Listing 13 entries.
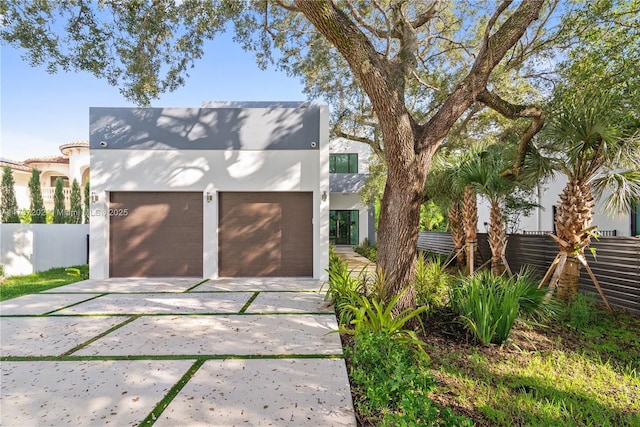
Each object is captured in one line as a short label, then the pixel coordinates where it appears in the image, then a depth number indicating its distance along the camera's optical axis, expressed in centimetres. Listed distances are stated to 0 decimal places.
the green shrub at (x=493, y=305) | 401
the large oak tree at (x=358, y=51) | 457
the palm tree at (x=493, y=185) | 700
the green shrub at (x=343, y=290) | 489
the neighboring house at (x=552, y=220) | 1045
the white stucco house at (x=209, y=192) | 871
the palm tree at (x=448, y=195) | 859
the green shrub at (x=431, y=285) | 527
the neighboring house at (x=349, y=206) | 1992
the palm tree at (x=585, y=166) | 487
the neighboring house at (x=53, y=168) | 1847
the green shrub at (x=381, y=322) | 382
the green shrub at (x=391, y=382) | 217
